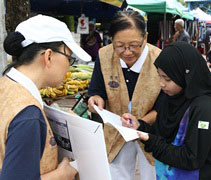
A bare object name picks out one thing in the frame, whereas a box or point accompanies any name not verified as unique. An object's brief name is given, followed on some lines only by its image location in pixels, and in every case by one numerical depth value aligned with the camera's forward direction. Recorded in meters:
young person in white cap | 0.96
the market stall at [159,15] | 8.73
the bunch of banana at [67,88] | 3.33
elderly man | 9.77
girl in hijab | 1.49
